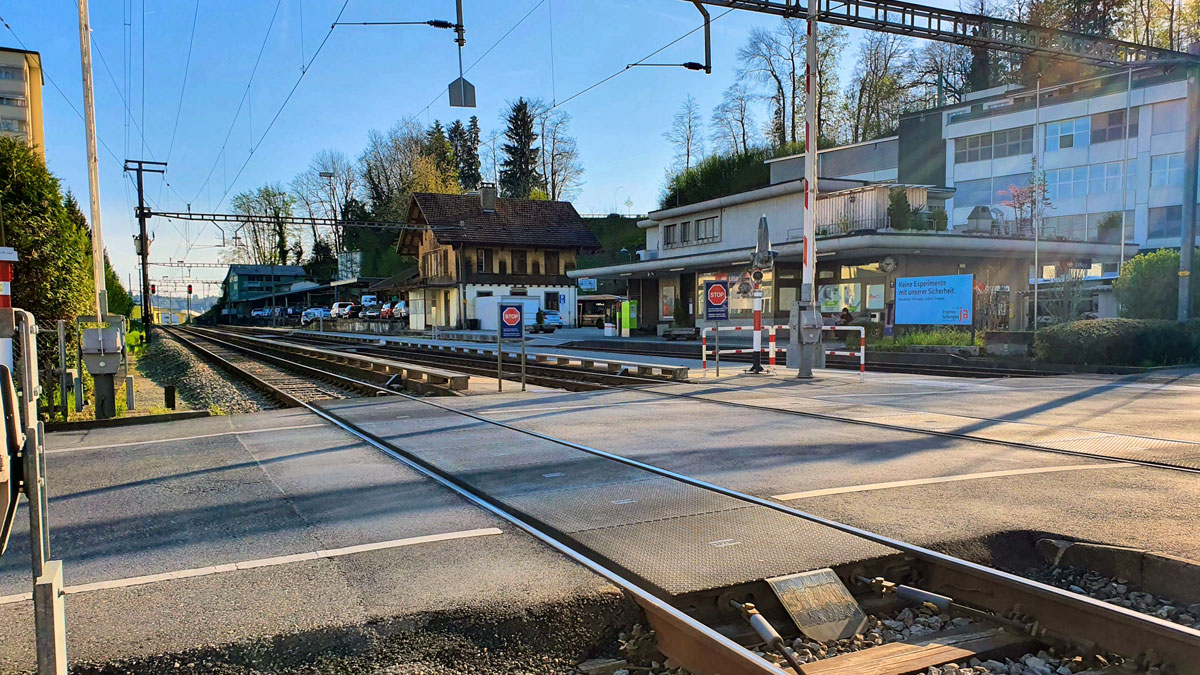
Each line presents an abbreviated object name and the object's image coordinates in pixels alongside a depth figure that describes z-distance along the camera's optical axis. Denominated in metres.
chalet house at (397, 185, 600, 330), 59.06
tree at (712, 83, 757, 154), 72.00
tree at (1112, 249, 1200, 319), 23.12
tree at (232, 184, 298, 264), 101.25
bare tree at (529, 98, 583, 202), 92.44
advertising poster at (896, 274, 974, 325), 22.75
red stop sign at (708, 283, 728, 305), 17.70
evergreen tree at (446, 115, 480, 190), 97.50
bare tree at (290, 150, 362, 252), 96.75
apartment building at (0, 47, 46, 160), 73.81
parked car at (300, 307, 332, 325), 78.55
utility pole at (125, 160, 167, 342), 46.19
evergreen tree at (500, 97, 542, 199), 91.38
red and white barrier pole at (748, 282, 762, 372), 17.34
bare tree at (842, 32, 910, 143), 66.88
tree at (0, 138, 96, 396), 12.48
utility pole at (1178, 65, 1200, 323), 20.50
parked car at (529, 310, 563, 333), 53.50
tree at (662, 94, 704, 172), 79.43
